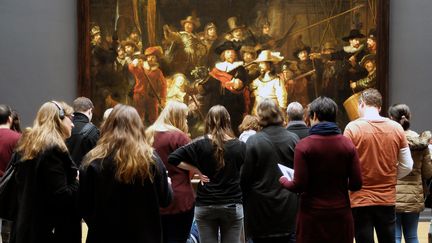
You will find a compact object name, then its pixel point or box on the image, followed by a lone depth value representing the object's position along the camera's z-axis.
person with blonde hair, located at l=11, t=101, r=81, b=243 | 4.34
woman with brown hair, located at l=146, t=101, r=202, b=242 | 5.69
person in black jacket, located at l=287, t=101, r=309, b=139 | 6.40
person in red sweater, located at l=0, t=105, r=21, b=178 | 6.39
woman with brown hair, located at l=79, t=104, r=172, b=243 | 3.89
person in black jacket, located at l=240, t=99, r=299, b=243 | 5.54
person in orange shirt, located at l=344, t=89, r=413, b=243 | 5.50
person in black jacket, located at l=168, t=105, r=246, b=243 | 5.52
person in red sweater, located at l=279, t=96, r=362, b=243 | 4.64
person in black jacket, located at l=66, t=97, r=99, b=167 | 6.27
